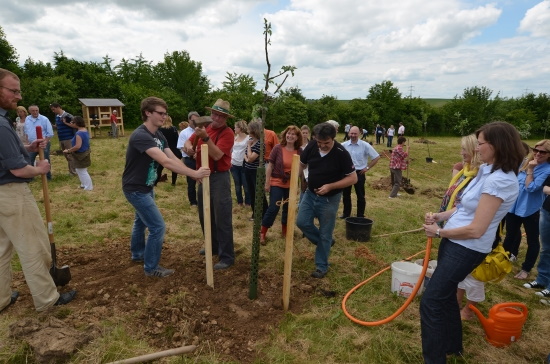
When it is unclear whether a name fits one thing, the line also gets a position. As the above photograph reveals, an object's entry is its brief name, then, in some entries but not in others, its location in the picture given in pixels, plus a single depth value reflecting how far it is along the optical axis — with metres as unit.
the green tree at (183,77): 41.38
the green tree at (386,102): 46.72
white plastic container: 4.03
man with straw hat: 4.39
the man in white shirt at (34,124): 8.96
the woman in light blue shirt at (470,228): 2.44
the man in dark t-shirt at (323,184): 4.27
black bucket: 6.07
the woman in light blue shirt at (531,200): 4.39
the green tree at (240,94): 33.09
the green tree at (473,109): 44.72
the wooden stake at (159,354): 2.79
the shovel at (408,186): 10.68
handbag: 3.13
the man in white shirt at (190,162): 7.59
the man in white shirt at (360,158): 7.04
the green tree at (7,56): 29.02
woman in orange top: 5.62
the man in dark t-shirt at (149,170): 3.76
